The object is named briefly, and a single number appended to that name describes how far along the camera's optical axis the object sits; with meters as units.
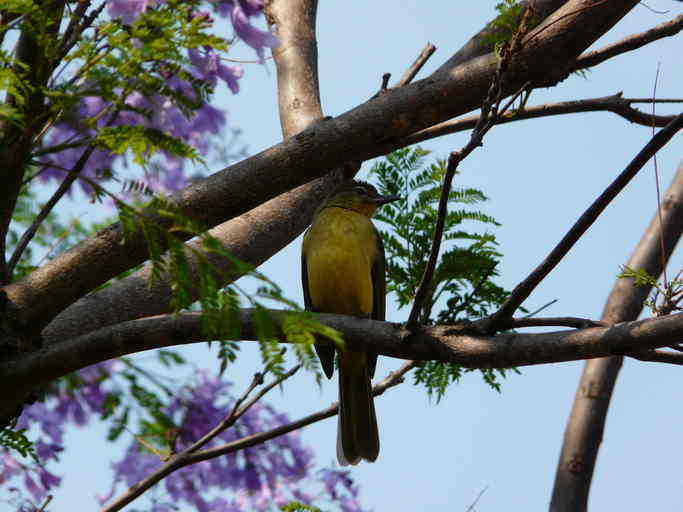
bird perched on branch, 9.90
